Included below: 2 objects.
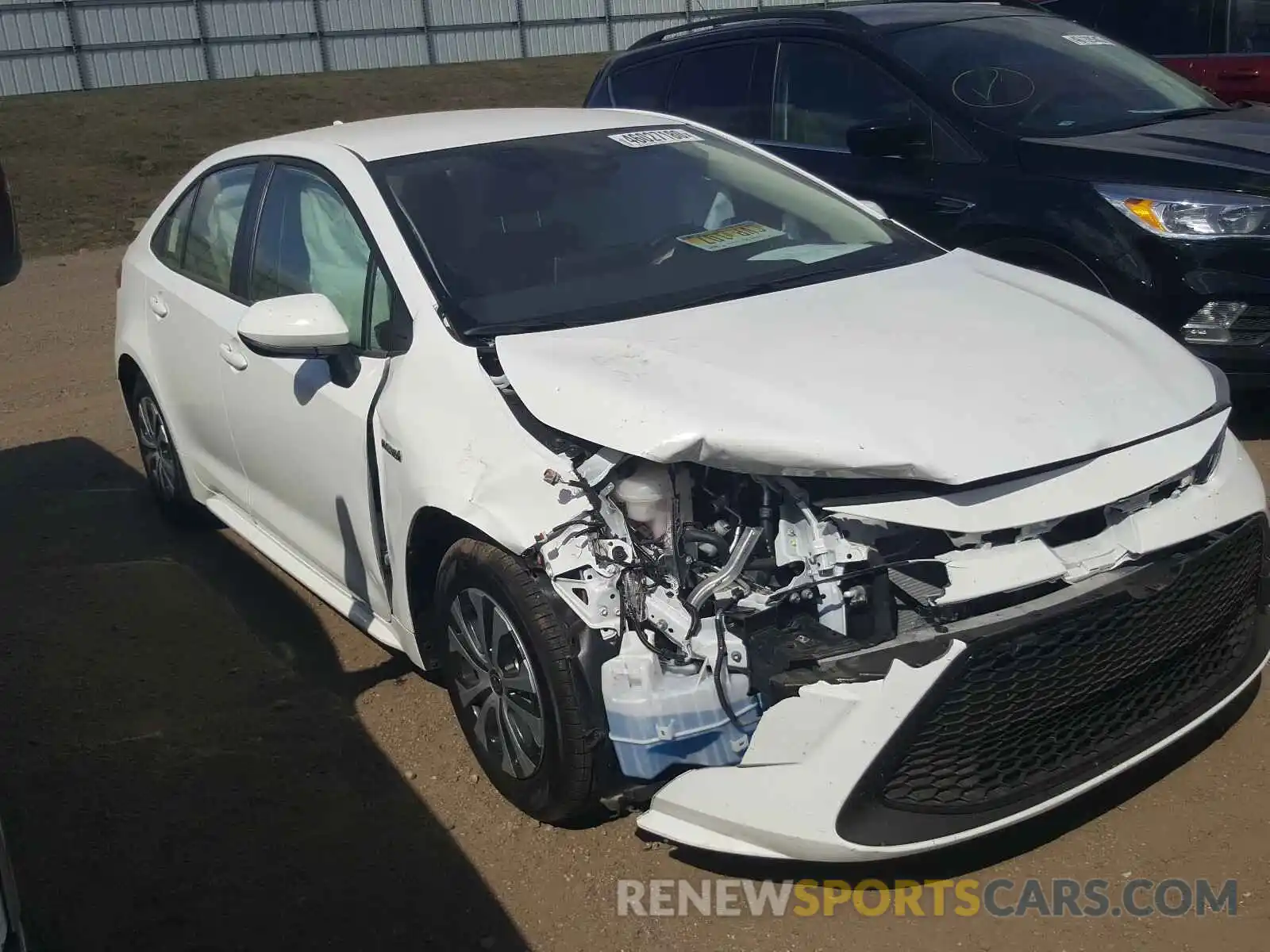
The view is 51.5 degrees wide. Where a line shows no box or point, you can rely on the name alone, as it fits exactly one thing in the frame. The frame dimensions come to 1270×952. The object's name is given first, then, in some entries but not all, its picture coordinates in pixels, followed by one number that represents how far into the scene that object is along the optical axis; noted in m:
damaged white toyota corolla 2.74
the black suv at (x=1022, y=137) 5.11
